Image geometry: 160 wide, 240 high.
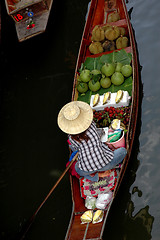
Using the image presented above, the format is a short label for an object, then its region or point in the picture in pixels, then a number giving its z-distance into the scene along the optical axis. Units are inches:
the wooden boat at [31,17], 296.2
